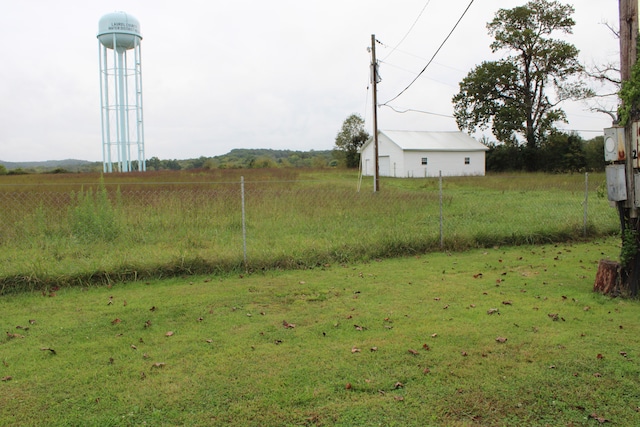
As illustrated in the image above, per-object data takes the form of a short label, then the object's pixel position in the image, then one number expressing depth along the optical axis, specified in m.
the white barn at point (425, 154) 39.84
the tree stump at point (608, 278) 5.88
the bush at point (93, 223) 8.71
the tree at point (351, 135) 59.16
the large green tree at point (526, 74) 41.34
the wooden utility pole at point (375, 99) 19.88
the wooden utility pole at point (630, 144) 5.57
